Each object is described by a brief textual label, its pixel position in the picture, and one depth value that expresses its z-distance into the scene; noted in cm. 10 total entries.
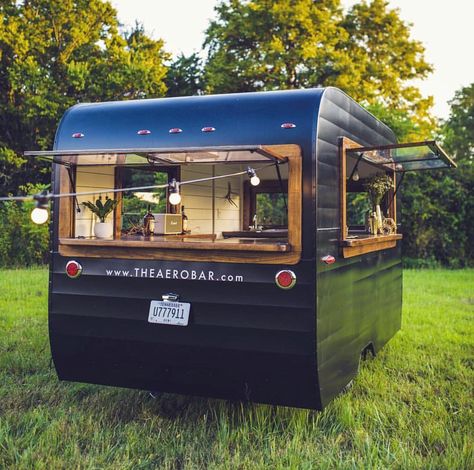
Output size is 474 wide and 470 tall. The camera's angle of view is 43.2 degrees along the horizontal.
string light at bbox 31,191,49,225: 262
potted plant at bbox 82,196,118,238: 480
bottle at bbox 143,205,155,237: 534
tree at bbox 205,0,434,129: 2053
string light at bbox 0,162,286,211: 261
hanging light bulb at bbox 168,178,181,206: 384
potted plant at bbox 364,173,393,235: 601
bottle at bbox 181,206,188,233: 582
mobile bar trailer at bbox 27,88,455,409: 404
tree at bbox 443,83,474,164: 2989
